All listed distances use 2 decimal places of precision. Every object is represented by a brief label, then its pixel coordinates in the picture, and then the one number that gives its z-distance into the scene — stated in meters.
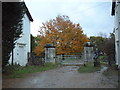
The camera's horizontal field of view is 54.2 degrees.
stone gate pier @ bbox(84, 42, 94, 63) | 11.25
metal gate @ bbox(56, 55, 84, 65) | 12.75
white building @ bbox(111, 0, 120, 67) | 8.49
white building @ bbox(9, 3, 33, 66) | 10.15
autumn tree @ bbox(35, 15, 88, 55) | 15.87
